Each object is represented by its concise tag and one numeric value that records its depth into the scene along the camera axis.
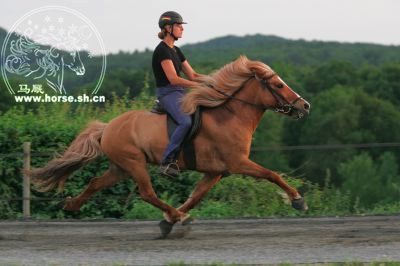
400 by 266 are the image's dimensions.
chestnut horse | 17.92
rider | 17.87
